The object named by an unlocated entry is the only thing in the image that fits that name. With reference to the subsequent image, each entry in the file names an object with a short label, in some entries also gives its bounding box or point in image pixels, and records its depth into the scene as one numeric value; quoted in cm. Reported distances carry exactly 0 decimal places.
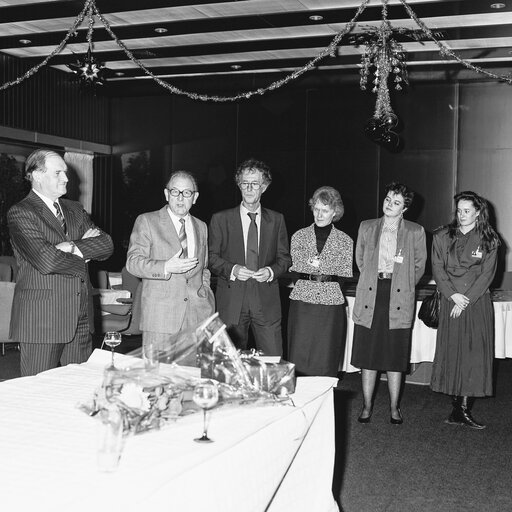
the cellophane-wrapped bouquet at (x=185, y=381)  221
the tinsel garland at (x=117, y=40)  663
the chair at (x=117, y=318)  680
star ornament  835
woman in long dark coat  518
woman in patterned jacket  500
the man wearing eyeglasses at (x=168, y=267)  405
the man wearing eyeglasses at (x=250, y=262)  469
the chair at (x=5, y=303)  724
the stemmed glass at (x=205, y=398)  223
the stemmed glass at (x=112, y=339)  335
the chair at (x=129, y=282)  703
